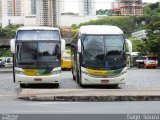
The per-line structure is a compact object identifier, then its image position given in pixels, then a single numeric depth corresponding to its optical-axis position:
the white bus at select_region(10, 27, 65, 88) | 23.75
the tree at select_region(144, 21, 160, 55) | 65.06
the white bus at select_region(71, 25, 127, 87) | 23.75
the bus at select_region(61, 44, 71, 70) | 55.36
